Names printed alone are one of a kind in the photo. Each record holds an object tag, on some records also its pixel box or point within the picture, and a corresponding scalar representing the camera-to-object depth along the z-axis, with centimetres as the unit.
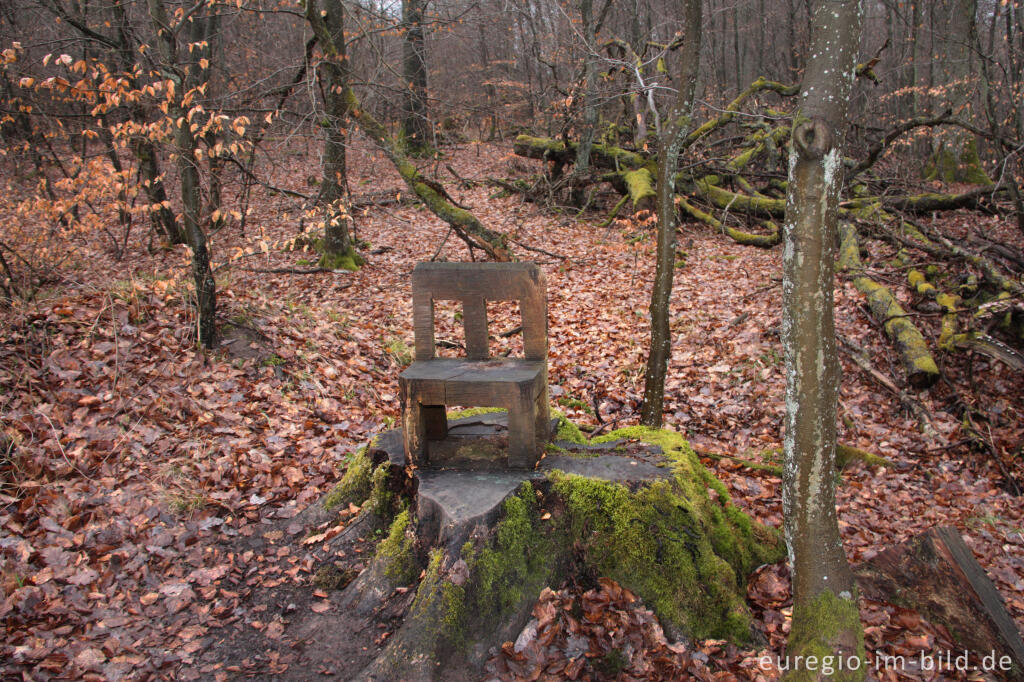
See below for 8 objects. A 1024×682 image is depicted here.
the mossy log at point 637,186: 1305
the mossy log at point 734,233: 1189
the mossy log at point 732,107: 1325
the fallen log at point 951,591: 330
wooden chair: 369
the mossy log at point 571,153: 1478
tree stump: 333
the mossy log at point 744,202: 1276
